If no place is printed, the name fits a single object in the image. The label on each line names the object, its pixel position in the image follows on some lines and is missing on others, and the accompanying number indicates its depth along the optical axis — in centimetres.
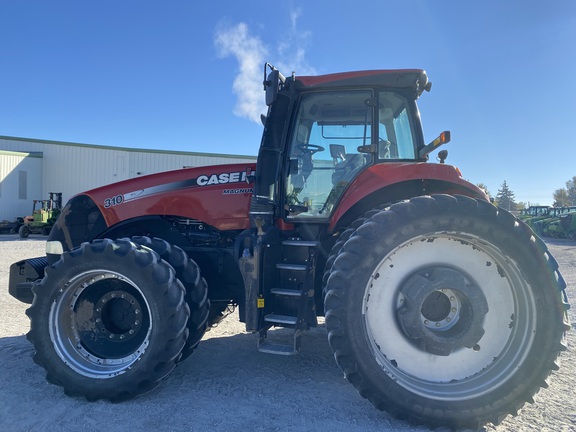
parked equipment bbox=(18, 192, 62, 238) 1980
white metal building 2425
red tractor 261
